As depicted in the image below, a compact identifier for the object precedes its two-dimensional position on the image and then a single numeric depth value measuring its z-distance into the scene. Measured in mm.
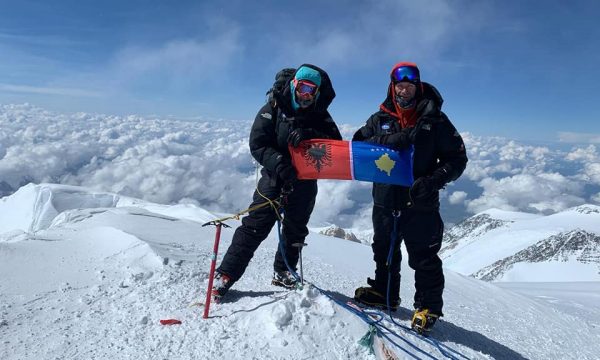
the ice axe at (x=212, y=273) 3865
